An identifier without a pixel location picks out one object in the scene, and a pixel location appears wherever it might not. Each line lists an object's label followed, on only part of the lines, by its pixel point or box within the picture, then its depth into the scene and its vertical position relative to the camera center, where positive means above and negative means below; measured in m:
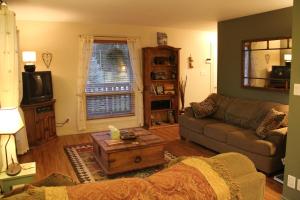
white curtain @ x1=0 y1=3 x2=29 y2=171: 2.98 +0.24
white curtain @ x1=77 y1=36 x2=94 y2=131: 5.45 +0.22
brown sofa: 3.34 -0.85
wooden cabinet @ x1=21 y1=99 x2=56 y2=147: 4.60 -0.76
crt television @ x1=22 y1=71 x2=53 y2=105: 4.57 -0.11
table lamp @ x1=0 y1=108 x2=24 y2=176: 2.39 -0.39
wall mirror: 4.03 +0.20
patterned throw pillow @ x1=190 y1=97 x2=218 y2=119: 4.75 -0.58
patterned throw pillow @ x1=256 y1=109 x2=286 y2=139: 3.46 -0.64
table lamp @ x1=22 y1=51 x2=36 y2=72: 4.70 +0.40
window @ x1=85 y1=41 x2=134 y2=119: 5.71 -0.07
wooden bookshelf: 6.02 -0.18
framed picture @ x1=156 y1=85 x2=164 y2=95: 6.17 -0.27
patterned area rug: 3.44 -1.27
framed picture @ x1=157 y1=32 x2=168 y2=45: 6.15 +0.94
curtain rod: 5.55 +0.93
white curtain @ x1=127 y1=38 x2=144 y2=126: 5.90 +0.19
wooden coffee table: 3.33 -1.00
